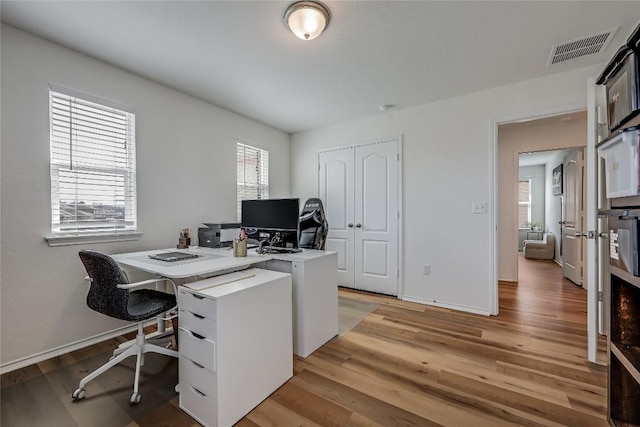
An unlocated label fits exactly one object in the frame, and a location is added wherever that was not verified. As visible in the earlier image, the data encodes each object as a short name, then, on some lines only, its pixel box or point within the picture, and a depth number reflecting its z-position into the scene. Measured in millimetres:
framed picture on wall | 5492
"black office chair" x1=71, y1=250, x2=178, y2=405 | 1627
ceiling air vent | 2017
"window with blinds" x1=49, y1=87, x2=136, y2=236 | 2131
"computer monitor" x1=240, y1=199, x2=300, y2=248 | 2355
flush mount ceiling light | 1691
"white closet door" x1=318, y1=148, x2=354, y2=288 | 3982
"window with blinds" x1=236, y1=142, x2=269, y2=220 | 3719
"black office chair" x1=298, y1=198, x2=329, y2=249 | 2805
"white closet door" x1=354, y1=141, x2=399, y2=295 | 3594
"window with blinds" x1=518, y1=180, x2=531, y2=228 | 7645
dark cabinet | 1313
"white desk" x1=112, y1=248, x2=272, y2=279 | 1668
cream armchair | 6147
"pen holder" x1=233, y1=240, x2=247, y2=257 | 2193
